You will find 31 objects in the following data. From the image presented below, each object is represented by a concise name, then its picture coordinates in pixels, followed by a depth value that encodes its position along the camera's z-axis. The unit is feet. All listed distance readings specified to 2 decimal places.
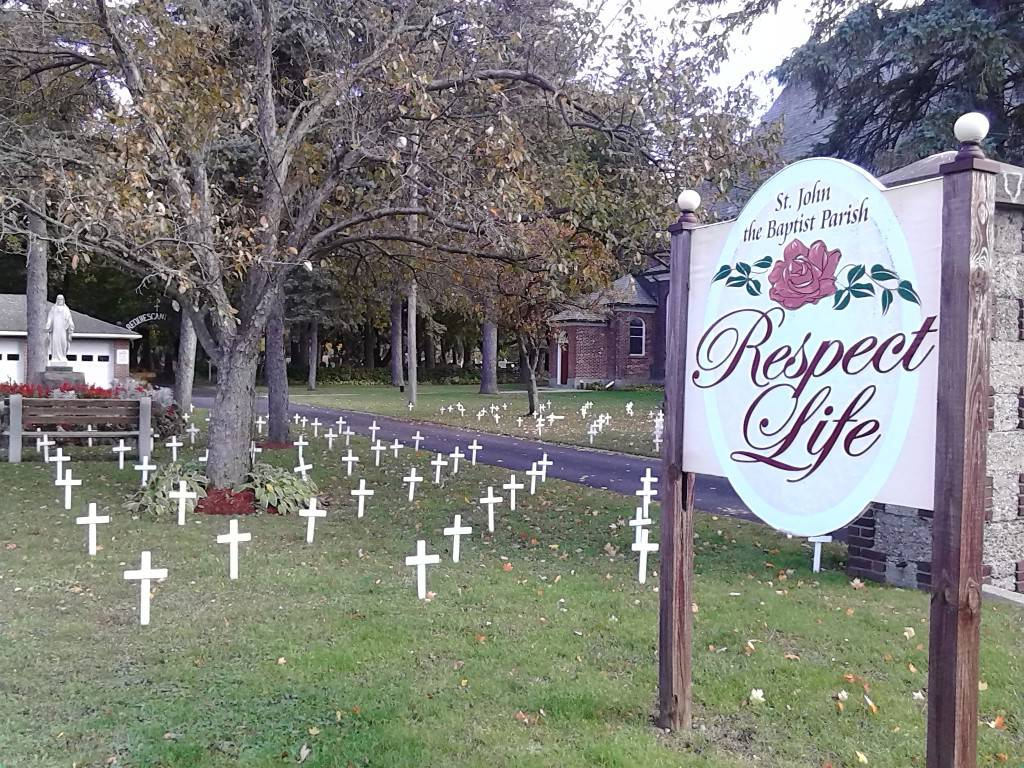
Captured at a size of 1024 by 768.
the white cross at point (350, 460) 45.59
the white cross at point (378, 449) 50.06
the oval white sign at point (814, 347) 11.28
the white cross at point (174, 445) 45.00
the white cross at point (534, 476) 40.27
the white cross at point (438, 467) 42.72
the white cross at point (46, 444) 47.03
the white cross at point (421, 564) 21.91
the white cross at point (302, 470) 38.31
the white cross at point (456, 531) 25.72
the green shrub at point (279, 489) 34.63
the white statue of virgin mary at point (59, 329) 70.31
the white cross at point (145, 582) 19.70
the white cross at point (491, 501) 31.09
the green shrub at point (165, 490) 33.19
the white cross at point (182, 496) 31.37
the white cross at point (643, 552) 24.16
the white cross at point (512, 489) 35.65
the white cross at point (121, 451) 46.96
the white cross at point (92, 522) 26.32
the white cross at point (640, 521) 25.95
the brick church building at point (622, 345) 146.00
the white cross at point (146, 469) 37.73
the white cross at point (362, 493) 33.48
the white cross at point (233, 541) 23.81
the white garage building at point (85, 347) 116.78
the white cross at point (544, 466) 43.95
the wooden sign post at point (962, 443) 10.24
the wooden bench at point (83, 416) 49.88
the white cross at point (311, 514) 28.21
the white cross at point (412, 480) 37.27
